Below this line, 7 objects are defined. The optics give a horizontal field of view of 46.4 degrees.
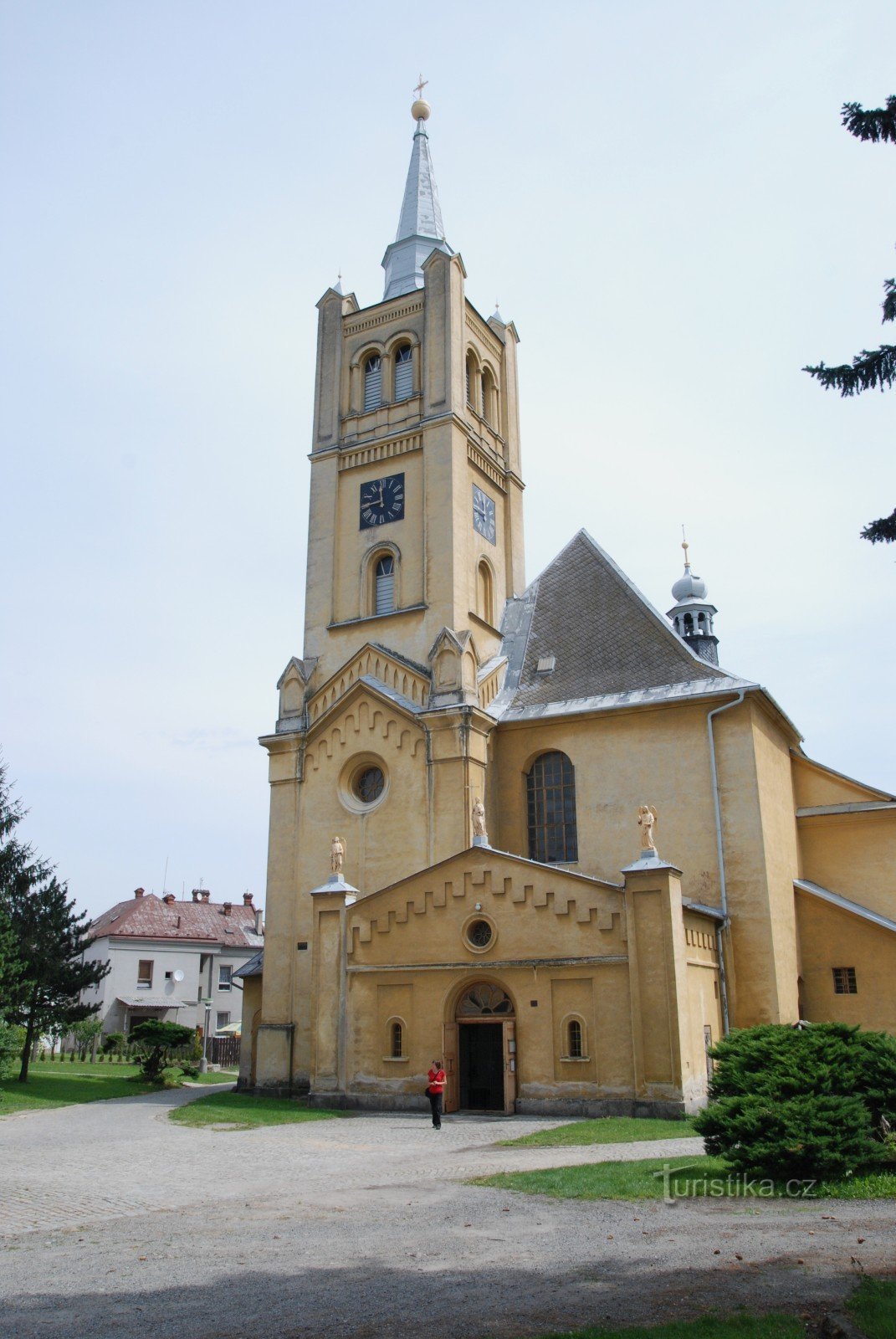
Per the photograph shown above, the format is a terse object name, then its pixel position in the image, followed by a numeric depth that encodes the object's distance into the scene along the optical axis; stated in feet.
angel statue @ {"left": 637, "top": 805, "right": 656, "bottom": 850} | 70.08
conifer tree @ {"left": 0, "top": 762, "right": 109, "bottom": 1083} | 97.40
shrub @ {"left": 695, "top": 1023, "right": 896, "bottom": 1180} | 37.96
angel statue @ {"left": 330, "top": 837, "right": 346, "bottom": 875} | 83.56
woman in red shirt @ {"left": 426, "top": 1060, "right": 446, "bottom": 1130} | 62.54
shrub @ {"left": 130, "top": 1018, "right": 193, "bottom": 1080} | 105.19
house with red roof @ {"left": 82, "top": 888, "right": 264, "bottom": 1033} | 186.39
